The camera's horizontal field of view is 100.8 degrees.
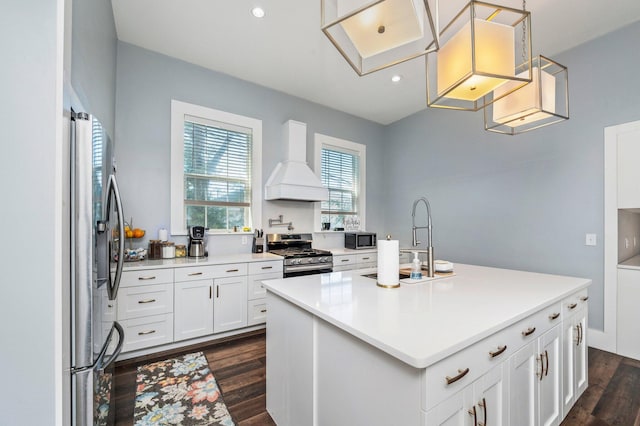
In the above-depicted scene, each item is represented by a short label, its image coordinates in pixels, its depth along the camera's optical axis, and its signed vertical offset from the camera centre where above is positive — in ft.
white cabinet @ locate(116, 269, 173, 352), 7.88 -2.83
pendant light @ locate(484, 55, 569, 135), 5.72 +2.57
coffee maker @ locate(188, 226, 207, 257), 10.12 -1.02
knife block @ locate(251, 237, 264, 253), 11.97 -1.36
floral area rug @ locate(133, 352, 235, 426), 5.66 -4.37
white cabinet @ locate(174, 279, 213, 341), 8.63 -3.14
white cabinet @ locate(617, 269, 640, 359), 8.17 -3.08
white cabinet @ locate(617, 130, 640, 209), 8.22 +1.41
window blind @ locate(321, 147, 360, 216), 15.19 +2.06
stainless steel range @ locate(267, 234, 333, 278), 11.10 -1.72
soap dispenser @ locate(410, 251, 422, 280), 6.08 -1.31
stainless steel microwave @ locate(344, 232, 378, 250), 14.44 -1.41
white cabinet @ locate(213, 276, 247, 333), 9.32 -3.19
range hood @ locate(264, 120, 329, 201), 12.04 +1.90
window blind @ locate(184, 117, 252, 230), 10.91 +1.78
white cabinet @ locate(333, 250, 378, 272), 12.66 -2.29
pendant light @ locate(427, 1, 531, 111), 4.56 +2.84
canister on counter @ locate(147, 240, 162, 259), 9.59 -1.28
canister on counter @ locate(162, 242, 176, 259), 9.57 -1.26
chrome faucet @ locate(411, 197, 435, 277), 6.19 -1.08
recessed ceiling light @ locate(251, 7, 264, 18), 8.04 +6.26
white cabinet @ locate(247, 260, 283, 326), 10.00 -2.94
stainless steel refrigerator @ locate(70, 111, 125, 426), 3.23 -0.67
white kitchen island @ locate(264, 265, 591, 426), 2.98 -1.91
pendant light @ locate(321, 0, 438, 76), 3.73 +3.02
